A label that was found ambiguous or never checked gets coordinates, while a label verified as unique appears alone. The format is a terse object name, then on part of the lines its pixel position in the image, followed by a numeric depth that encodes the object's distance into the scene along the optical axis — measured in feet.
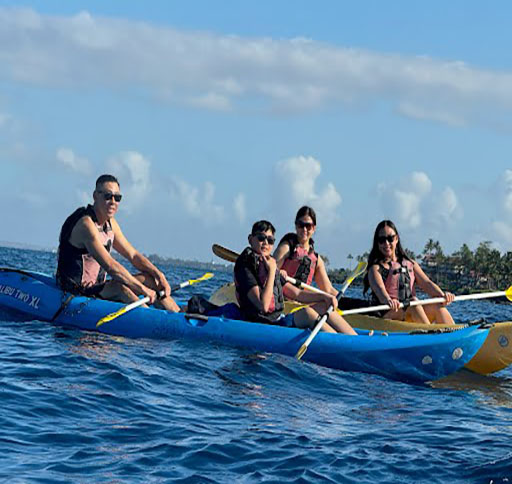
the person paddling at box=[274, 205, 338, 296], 33.73
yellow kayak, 29.99
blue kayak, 27.32
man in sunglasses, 29.32
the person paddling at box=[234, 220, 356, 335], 27.32
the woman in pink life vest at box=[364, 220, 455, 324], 32.71
